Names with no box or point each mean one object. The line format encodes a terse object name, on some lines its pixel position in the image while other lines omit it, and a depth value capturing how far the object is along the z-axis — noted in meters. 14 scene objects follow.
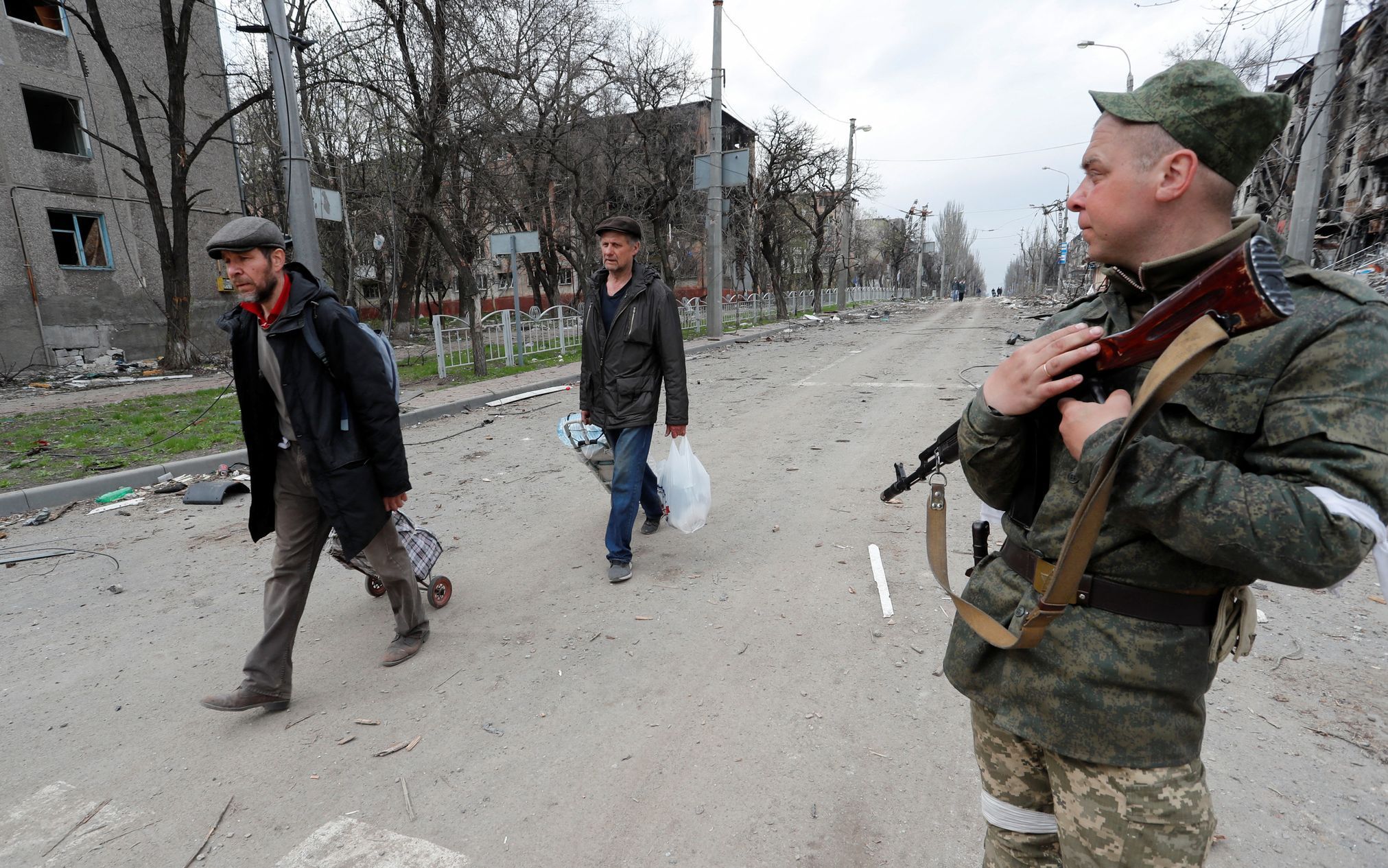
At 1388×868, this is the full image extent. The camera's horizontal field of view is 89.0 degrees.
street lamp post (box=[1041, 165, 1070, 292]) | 48.38
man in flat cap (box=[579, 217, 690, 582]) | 4.24
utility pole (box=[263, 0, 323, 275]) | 8.28
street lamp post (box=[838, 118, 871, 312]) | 33.62
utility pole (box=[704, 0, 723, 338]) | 19.25
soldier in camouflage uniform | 1.02
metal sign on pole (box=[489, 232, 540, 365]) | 13.99
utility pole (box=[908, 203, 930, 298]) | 64.41
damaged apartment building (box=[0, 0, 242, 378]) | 18.20
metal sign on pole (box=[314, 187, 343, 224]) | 9.04
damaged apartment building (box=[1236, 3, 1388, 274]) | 10.35
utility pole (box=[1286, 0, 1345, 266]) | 9.39
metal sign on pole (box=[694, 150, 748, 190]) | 20.20
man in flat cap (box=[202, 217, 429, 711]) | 2.92
